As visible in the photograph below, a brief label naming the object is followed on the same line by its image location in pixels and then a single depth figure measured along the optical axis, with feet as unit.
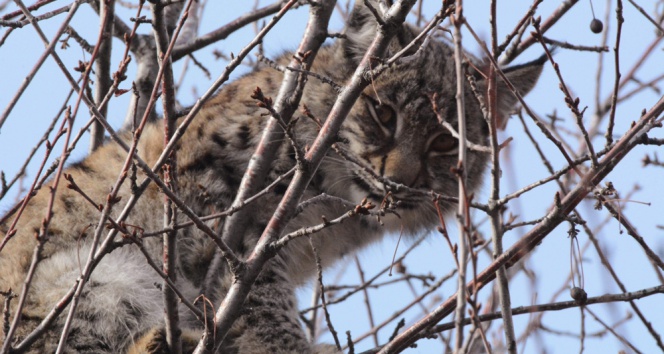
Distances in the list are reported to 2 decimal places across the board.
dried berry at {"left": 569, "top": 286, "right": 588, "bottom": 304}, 22.98
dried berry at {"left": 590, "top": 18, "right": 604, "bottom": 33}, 30.78
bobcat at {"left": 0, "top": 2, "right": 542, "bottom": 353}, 32.22
